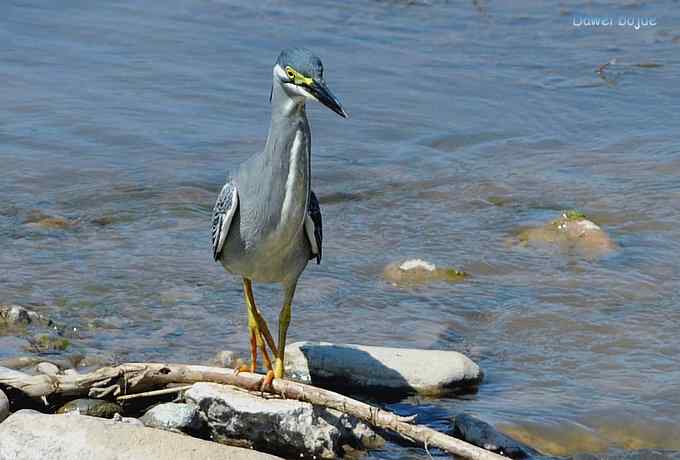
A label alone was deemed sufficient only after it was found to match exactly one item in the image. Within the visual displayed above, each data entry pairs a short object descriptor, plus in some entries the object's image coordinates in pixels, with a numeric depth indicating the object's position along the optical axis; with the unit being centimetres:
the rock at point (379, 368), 1275
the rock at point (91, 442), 1018
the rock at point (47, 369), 1224
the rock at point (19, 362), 1270
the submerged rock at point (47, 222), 1759
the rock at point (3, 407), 1093
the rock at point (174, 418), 1123
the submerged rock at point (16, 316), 1388
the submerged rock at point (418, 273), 1622
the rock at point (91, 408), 1144
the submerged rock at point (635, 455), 1165
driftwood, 1130
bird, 1117
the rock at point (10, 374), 1135
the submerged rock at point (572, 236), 1737
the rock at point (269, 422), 1112
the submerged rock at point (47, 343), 1328
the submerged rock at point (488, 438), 1146
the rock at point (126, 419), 1126
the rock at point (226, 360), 1338
